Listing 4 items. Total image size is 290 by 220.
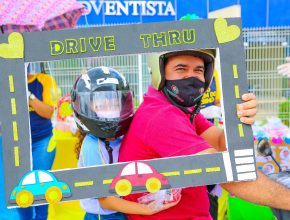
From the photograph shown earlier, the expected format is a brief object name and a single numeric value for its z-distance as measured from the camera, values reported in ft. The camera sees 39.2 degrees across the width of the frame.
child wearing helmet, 5.94
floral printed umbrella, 9.44
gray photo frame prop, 4.94
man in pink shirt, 5.21
